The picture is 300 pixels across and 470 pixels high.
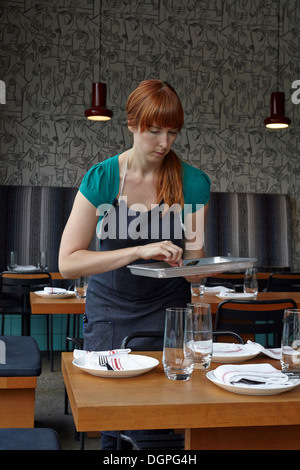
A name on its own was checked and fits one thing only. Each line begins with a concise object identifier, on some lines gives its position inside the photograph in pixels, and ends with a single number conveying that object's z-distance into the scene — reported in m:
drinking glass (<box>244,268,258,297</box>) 3.53
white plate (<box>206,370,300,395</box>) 1.26
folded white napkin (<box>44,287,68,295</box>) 3.51
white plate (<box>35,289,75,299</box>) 3.43
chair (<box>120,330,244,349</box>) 1.84
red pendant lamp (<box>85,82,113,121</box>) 5.64
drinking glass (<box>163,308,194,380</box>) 1.38
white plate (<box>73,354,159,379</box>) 1.38
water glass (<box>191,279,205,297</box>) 3.45
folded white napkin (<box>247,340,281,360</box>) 1.64
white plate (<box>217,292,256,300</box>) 3.43
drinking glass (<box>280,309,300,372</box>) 1.41
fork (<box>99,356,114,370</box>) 1.40
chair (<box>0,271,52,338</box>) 4.79
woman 1.85
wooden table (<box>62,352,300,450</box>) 1.17
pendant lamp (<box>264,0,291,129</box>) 6.02
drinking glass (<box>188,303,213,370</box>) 1.43
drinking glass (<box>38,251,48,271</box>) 5.76
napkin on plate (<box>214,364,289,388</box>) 1.30
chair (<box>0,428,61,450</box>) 1.40
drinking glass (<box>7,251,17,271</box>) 5.62
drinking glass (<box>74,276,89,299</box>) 3.41
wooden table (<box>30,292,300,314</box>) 3.16
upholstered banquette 6.60
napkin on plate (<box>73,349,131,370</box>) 1.45
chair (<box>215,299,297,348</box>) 2.99
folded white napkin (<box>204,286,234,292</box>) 3.85
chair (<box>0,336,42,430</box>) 1.99
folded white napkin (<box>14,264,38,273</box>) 5.59
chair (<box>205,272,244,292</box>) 4.79
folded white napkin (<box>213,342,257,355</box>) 1.63
